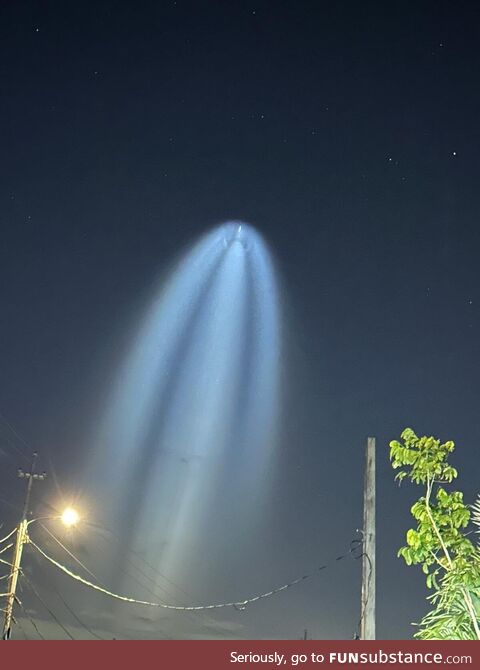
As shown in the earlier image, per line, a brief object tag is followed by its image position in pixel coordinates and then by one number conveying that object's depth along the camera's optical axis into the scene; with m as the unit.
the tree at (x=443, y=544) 10.41
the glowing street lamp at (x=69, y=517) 22.30
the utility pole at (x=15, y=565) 23.77
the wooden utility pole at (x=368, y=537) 14.37
